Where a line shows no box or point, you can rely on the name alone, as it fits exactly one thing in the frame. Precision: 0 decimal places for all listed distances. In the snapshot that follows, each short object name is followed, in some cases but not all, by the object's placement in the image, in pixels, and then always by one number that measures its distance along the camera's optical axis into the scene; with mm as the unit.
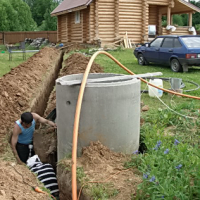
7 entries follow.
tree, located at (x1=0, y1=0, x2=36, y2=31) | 55462
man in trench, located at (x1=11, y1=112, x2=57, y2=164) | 5355
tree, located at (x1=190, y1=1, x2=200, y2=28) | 52262
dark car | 10867
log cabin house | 20609
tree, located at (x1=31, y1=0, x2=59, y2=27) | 74938
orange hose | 3271
